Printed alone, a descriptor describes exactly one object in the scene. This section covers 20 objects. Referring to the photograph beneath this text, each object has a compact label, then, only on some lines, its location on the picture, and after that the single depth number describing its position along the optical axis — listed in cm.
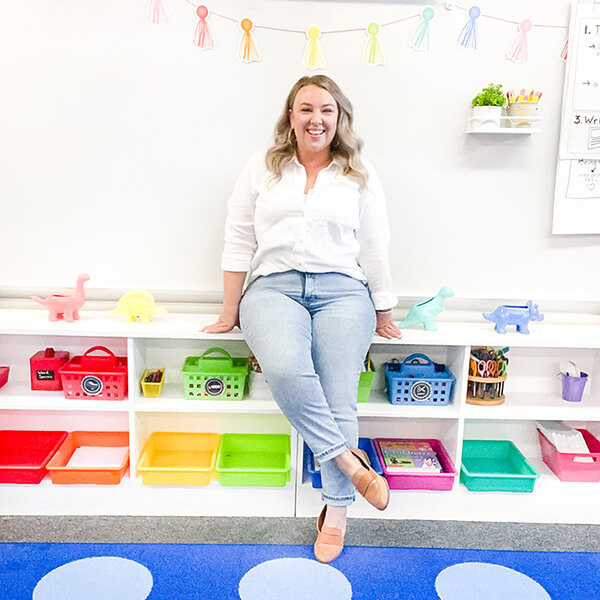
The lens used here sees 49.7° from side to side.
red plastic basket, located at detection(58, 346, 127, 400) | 212
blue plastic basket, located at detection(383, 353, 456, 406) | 216
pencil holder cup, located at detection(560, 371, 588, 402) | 226
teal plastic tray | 212
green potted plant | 212
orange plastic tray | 207
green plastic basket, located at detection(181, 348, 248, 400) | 213
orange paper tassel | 212
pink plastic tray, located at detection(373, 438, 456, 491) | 210
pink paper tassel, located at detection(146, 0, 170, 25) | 210
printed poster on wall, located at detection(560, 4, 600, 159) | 215
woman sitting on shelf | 181
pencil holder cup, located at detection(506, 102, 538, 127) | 211
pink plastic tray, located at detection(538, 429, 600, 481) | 218
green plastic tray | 224
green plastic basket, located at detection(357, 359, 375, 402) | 214
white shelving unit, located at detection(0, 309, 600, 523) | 208
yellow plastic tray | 220
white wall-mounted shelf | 212
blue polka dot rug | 173
